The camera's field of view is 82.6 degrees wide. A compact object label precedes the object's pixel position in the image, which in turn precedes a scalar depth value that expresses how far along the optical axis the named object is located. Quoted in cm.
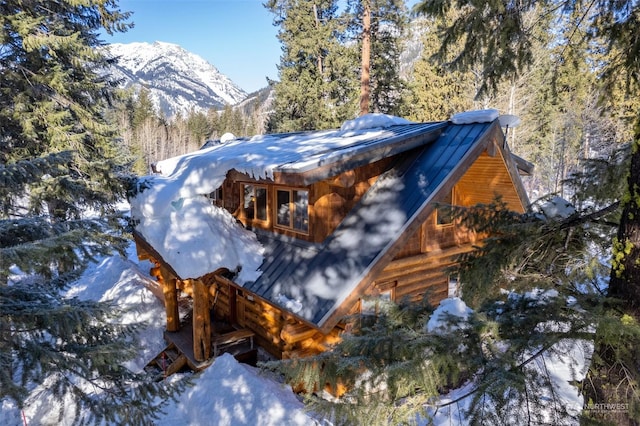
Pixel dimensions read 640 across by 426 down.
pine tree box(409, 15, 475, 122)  2364
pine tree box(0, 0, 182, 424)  422
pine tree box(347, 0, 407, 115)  2183
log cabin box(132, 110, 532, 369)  717
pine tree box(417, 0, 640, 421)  273
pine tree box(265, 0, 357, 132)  2503
